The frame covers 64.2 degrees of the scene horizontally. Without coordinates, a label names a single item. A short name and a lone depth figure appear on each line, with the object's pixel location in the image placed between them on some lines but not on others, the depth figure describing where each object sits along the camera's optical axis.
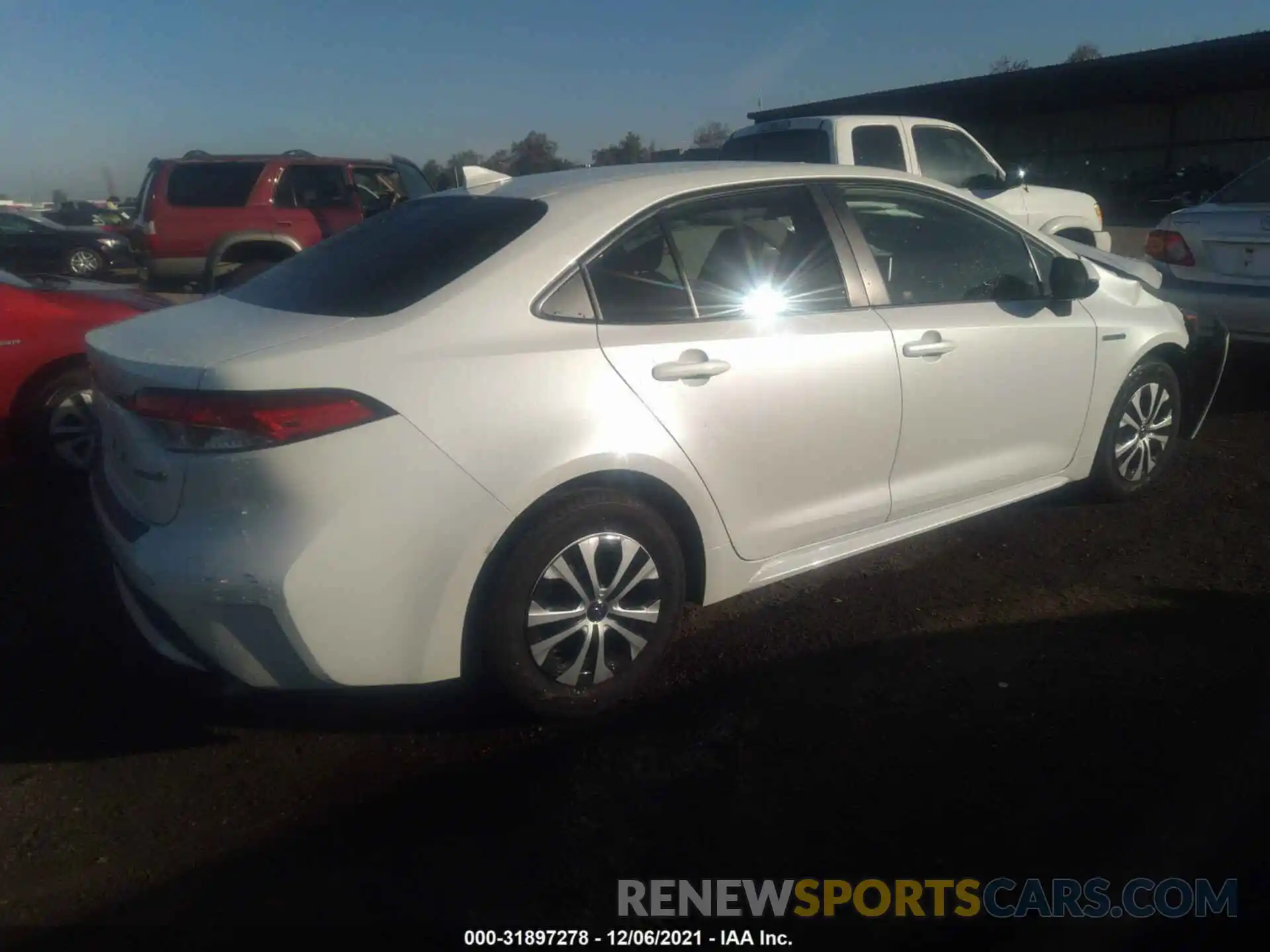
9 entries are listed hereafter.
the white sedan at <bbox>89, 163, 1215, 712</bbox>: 2.62
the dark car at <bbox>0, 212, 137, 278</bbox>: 19.36
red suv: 12.67
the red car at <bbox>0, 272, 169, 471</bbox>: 5.19
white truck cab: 8.49
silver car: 6.30
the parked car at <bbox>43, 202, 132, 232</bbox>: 28.84
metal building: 31.75
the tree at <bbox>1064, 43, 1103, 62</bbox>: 73.32
